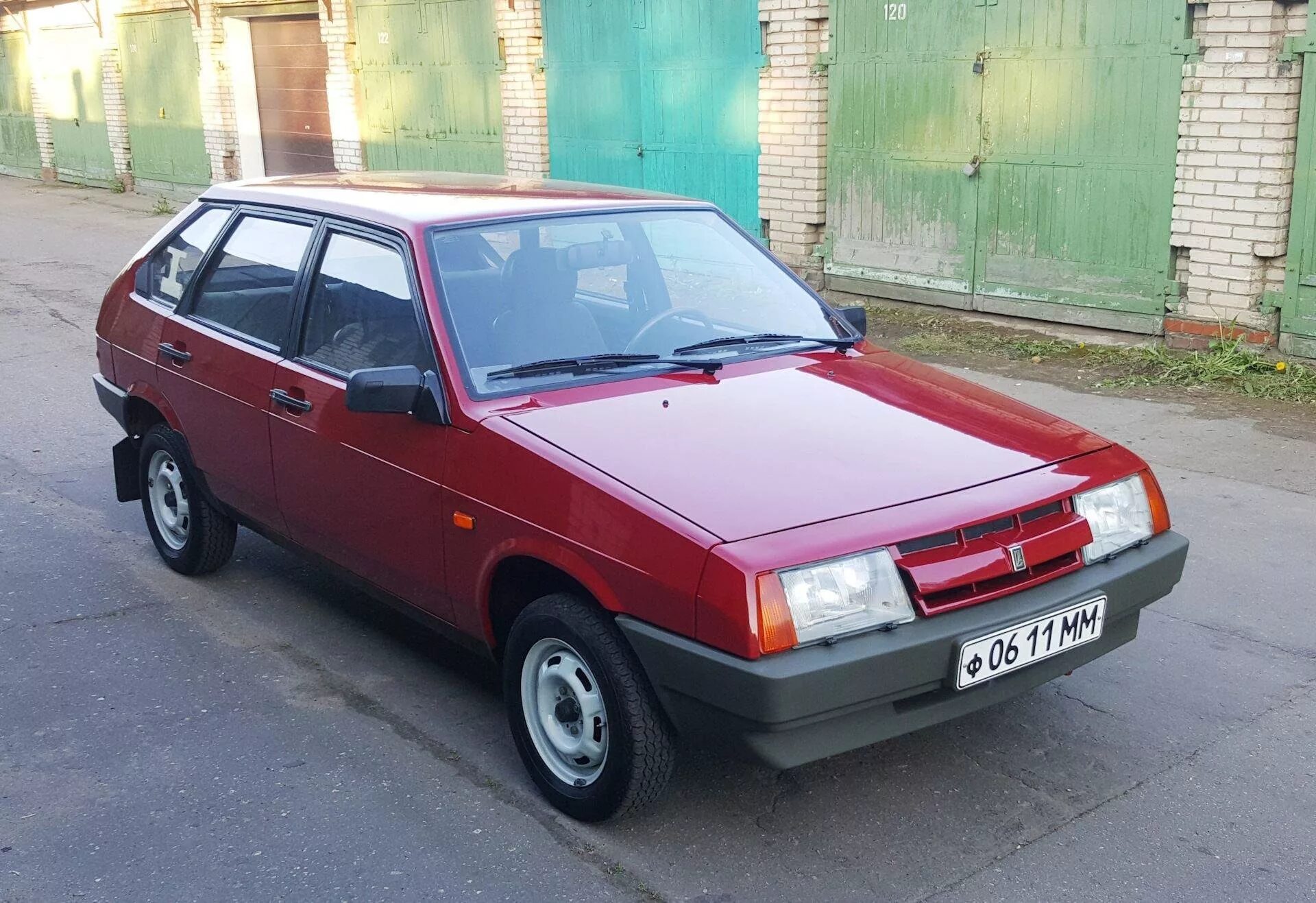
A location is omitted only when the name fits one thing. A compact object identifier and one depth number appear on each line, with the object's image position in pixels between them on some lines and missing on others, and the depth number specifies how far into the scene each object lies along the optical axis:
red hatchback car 3.15
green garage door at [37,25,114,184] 22.42
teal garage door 11.52
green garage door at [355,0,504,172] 14.35
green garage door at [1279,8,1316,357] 7.79
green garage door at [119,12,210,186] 19.73
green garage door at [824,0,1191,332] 8.71
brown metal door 17.48
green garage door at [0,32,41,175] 24.77
